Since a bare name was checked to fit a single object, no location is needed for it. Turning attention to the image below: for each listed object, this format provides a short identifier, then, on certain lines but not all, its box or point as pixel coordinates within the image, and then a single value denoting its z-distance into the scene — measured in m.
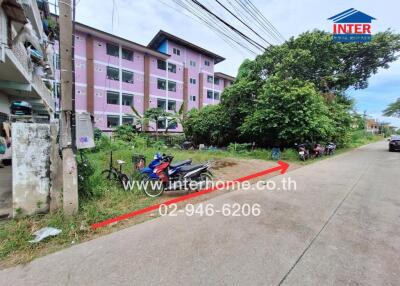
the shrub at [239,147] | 13.05
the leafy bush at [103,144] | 11.03
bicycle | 5.43
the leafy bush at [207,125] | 15.23
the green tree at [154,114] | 16.43
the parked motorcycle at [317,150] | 11.86
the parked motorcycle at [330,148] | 13.47
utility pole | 3.53
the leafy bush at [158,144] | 13.87
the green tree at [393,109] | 41.47
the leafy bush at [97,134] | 13.40
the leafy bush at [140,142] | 12.72
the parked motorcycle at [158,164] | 5.18
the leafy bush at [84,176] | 4.19
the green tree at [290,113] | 10.48
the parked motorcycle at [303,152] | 10.53
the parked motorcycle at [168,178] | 5.16
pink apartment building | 19.61
